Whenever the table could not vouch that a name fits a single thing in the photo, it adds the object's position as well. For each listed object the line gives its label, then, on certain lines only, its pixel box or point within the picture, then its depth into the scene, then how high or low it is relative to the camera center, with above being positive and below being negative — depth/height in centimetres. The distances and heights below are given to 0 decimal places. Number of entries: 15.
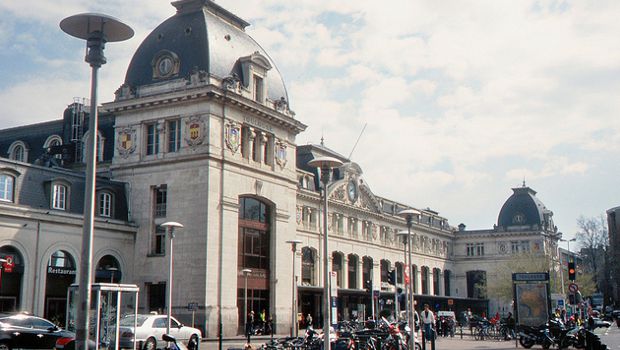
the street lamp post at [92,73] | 1385 +464
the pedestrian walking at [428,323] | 3181 -106
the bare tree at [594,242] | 10656 +813
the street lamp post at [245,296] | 4525 +24
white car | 2947 -134
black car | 2712 -120
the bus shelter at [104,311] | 2470 -37
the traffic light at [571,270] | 3806 +143
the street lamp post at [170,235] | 2979 +275
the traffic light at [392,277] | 3539 +104
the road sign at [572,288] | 4167 +54
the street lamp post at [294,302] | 4121 -17
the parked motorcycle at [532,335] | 3478 -178
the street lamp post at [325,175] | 2375 +406
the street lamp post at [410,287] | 2734 +46
